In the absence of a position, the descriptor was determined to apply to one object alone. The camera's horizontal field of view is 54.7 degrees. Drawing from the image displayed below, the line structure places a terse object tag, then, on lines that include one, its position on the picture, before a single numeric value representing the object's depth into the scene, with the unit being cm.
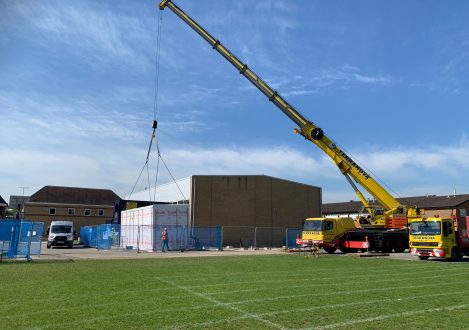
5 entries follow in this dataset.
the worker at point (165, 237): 3438
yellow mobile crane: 3042
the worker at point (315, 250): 2720
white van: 3972
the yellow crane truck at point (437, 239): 2453
